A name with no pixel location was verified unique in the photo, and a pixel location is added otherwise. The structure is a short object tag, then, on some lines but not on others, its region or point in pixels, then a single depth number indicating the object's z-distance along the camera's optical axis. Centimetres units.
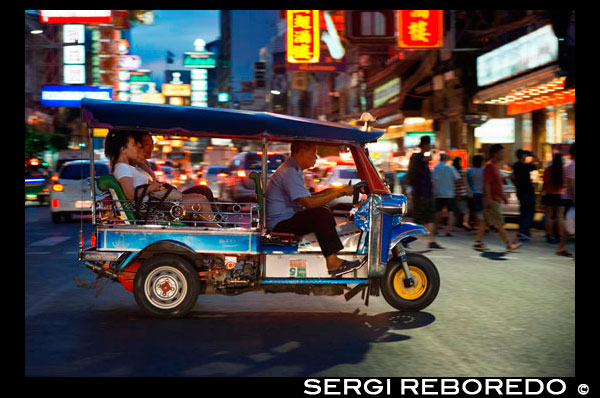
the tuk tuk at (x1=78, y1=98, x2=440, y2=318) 767
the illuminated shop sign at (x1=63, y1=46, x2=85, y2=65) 5238
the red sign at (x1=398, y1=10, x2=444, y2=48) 2664
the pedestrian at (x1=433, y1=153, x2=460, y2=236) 1636
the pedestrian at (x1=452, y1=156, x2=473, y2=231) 1766
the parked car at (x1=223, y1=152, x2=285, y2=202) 1652
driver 780
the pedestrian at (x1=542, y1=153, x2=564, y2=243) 1438
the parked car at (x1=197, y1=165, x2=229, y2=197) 2041
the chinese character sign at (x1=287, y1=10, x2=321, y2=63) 3638
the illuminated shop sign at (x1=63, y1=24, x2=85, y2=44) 5422
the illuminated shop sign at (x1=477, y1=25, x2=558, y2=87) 2092
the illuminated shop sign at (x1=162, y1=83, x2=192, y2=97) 15238
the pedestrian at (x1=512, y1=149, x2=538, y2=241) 1526
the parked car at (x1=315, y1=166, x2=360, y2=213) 1922
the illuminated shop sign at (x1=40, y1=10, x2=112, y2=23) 4172
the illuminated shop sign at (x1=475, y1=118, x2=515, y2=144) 2783
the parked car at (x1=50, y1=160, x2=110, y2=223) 1986
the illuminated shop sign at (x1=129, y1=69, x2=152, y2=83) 13168
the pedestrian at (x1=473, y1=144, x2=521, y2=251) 1370
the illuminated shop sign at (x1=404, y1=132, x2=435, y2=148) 3491
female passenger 790
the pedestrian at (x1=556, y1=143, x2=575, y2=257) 1323
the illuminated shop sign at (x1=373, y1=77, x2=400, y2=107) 3975
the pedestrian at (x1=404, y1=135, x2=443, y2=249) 1417
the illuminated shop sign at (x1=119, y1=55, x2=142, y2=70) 7310
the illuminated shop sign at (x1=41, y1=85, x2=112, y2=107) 5091
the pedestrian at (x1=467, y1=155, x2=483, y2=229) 1706
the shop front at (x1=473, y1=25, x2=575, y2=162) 2116
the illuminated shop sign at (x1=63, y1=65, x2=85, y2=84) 5234
